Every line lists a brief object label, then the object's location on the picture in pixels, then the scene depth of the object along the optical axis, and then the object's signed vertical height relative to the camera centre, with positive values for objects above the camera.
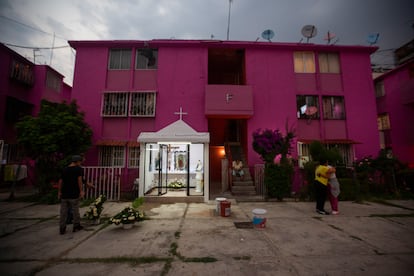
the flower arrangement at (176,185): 9.26 -1.45
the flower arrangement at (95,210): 5.11 -1.56
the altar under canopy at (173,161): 8.00 -0.17
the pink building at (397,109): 13.46 +4.15
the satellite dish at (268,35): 12.31 +8.80
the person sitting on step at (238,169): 9.95 -0.64
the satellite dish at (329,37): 12.24 +8.62
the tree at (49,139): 7.63 +0.86
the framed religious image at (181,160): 9.45 -0.11
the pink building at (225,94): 11.02 +4.29
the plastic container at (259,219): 4.91 -1.75
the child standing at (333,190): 6.12 -1.12
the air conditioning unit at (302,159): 10.91 -0.05
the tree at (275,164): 8.25 -0.23
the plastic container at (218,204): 6.02 -1.63
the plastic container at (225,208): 5.87 -1.72
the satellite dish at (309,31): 12.18 +8.97
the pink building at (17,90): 11.86 +5.30
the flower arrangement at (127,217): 4.67 -1.64
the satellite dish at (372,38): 12.16 +8.48
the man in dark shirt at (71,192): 4.57 -0.92
